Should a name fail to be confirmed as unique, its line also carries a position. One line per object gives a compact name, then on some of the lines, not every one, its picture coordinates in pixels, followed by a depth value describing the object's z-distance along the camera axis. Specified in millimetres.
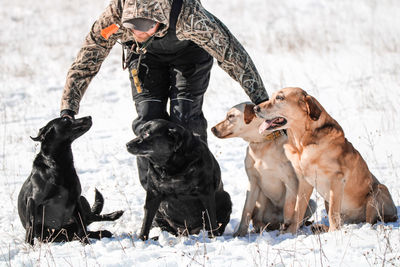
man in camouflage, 8125
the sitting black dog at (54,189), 8539
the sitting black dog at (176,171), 8305
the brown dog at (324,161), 8461
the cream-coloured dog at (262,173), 9258
